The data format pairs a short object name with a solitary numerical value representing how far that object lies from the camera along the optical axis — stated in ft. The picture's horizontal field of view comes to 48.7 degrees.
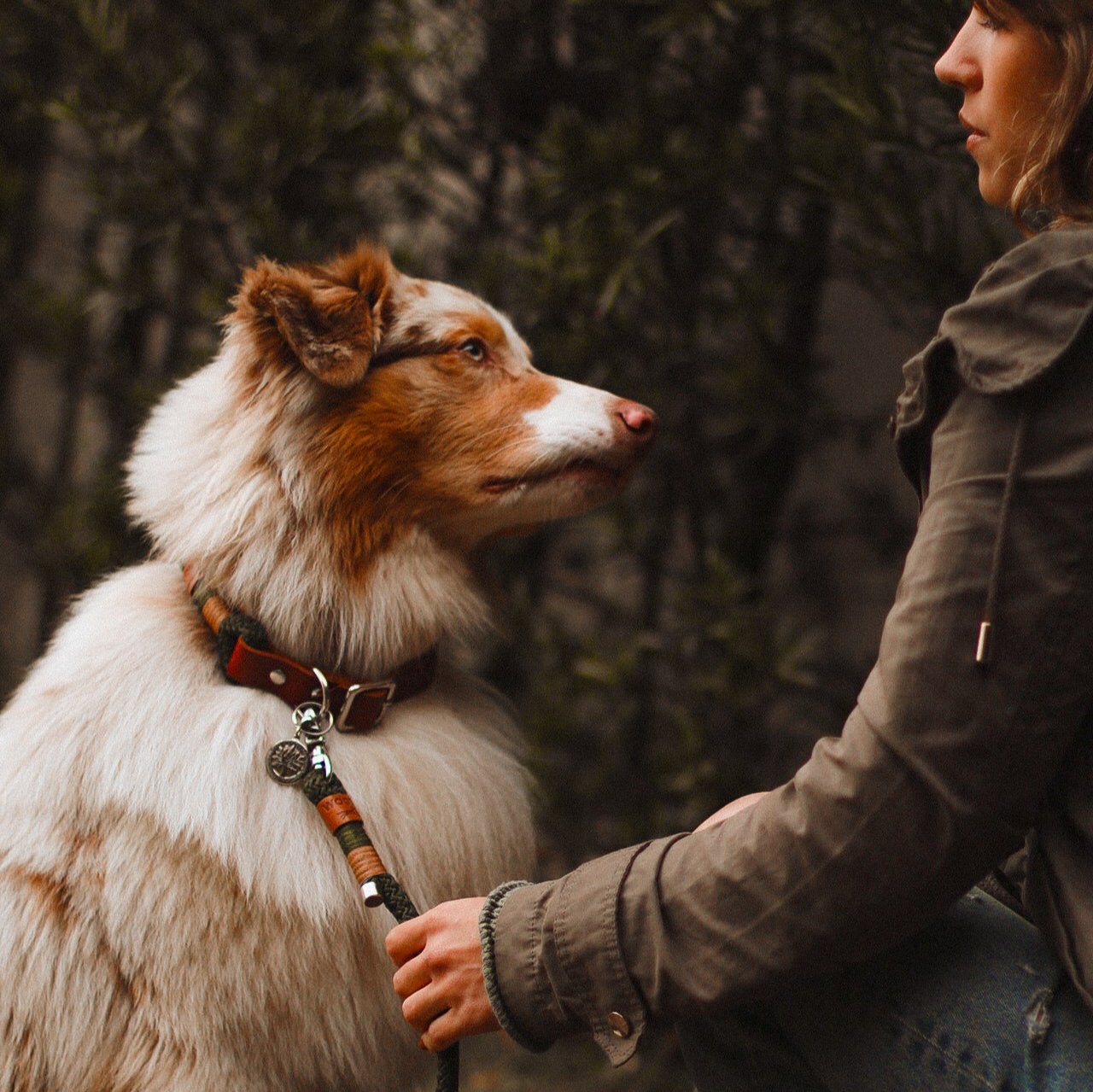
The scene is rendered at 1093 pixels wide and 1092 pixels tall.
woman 3.70
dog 5.64
